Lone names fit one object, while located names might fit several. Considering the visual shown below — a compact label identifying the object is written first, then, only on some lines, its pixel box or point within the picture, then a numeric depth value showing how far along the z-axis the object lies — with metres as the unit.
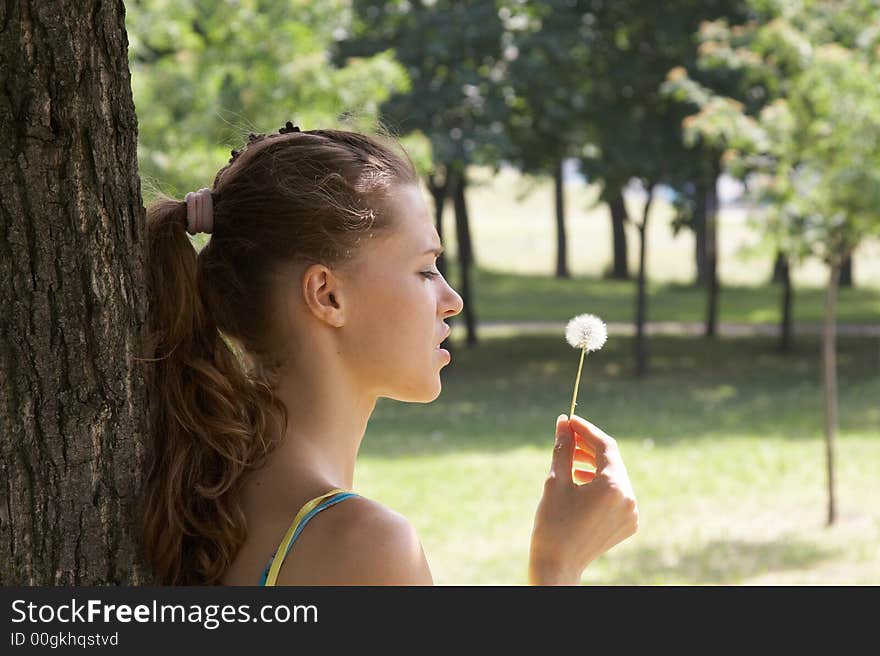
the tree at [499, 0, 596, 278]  16.94
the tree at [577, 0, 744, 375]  17.55
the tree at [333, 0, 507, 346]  16.19
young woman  1.76
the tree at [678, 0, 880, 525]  9.78
